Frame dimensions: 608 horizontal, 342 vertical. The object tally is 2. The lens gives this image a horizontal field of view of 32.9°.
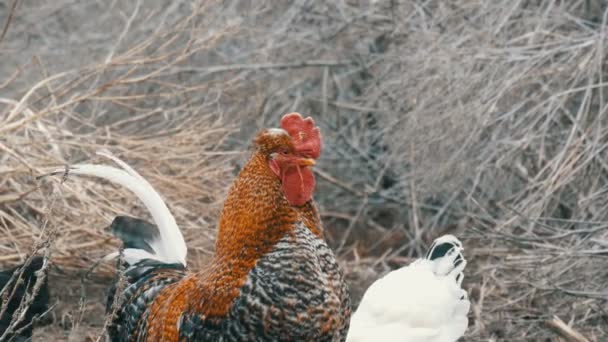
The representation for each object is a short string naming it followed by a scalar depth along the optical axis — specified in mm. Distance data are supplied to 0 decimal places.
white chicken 4918
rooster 3846
